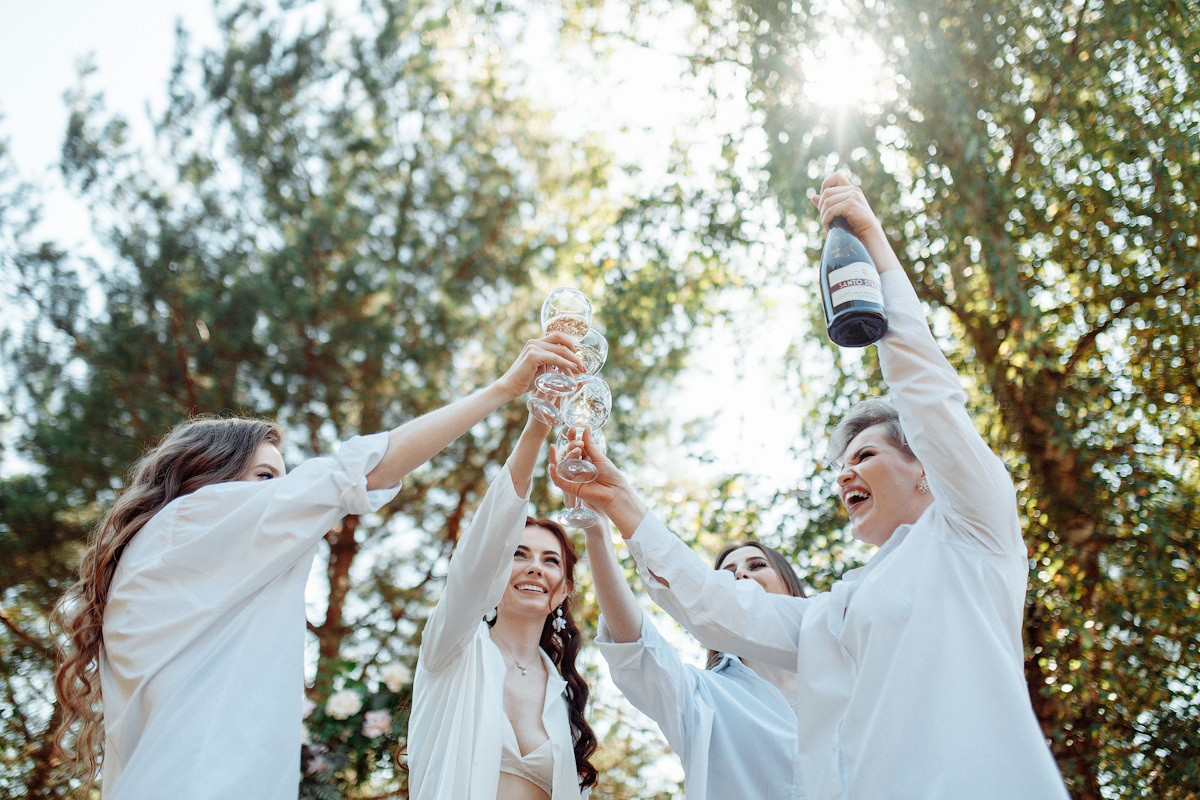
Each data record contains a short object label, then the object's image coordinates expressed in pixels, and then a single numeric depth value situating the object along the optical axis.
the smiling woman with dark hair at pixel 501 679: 2.55
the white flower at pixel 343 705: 4.09
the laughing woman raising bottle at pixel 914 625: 1.67
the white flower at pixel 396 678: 4.21
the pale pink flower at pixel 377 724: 4.07
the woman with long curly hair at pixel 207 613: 1.70
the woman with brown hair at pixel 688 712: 2.70
